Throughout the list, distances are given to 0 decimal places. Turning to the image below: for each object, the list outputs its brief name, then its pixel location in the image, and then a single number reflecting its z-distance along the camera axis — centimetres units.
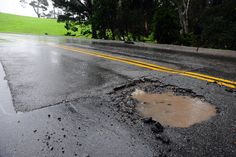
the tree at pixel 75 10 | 2242
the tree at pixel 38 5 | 8738
